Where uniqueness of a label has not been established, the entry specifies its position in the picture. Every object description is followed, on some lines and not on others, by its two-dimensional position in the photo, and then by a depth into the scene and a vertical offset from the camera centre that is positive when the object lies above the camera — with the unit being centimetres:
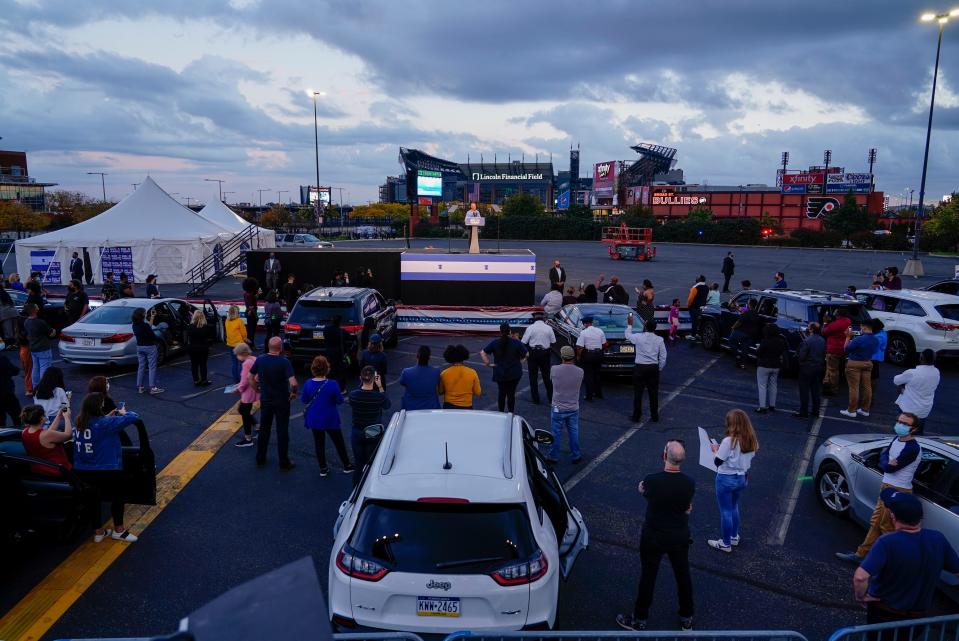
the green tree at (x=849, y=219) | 6862 +2
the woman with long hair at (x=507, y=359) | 984 -213
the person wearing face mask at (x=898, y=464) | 600 -226
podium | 2525 -31
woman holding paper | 621 -225
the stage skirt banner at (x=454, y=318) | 1839 -285
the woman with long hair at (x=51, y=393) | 758 -210
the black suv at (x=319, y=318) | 1320 -210
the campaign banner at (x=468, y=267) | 2214 -173
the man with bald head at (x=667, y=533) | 511 -245
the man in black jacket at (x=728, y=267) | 2750 -204
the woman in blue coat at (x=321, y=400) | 794 -225
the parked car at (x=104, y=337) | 1329 -251
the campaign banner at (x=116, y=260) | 2928 -211
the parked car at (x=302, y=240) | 4389 -178
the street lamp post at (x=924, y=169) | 2658 +236
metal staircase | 2761 -225
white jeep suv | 409 -215
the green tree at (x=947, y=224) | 5575 -32
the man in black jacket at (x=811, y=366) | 1052 -240
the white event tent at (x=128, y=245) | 2888 -143
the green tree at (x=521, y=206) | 8812 +139
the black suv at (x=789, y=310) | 1330 -193
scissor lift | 4672 -201
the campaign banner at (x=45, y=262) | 2886 -219
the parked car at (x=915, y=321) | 1426 -222
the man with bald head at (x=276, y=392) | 822 -224
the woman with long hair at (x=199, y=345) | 1219 -248
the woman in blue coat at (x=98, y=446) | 642 -229
